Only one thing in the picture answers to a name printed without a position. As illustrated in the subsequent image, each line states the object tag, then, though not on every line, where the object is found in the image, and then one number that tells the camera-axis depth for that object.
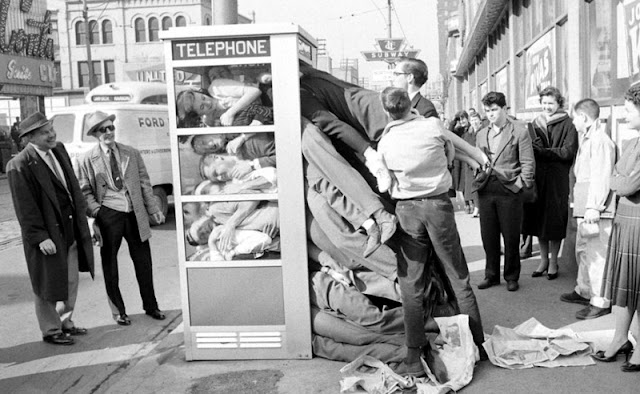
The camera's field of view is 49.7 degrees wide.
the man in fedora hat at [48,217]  5.59
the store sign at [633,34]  6.28
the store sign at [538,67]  10.23
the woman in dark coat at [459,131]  12.52
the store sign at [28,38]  30.12
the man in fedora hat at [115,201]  6.10
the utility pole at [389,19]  30.72
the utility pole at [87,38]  32.03
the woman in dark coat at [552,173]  6.91
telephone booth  4.83
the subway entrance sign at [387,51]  19.25
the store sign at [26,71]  30.00
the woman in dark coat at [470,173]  11.18
